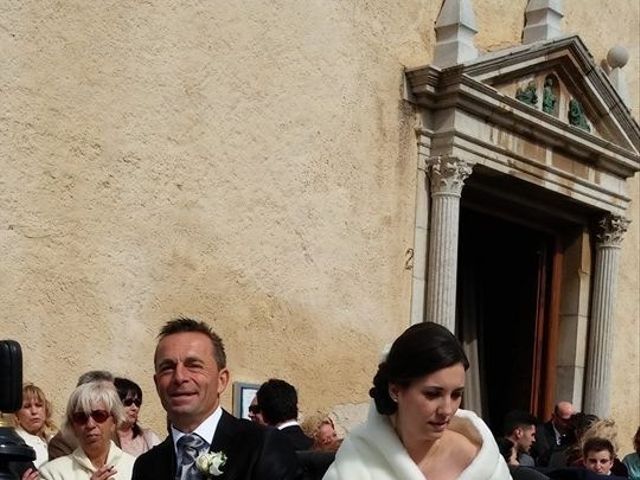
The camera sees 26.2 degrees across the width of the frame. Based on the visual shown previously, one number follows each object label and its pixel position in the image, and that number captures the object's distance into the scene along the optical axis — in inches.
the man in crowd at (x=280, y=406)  295.7
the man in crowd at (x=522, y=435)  409.7
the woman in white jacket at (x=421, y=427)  147.7
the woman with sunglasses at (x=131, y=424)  297.6
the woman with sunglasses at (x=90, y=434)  233.1
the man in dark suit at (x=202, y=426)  163.5
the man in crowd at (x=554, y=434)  432.1
